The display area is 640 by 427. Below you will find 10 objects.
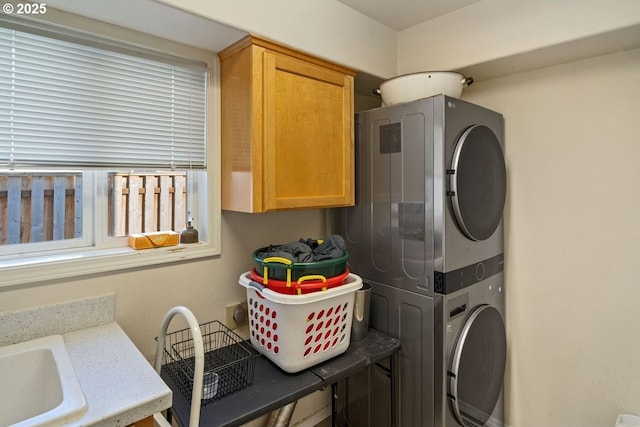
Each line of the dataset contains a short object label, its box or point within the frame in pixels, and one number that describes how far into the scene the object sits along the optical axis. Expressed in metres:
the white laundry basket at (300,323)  1.30
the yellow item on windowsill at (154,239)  1.47
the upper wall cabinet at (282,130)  1.43
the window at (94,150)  1.22
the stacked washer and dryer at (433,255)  1.51
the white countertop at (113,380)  0.83
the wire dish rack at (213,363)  1.21
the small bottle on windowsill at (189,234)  1.61
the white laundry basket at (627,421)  1.55
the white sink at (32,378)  1.00
